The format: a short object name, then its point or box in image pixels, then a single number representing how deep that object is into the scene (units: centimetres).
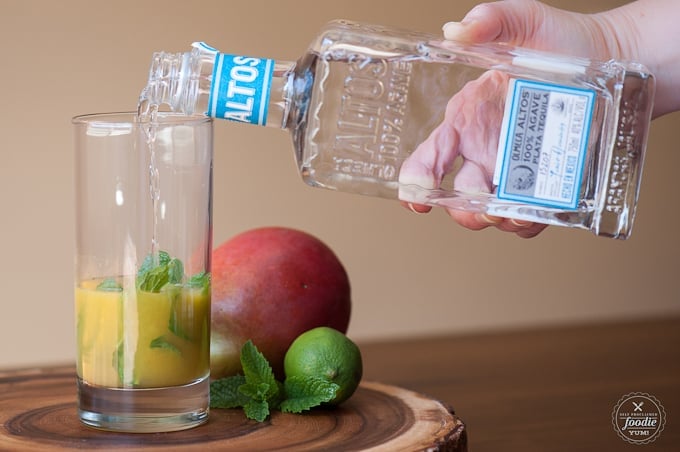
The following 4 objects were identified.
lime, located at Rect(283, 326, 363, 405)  91
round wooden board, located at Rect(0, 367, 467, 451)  85
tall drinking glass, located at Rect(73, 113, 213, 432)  86
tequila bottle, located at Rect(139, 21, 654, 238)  85
